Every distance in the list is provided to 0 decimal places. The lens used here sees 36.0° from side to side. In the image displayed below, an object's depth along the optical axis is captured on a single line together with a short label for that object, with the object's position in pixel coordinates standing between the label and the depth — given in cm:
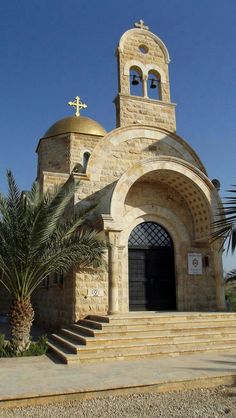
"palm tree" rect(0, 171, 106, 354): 899
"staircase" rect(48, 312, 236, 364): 799
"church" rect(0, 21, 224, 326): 1132
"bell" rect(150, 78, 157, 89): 1461
